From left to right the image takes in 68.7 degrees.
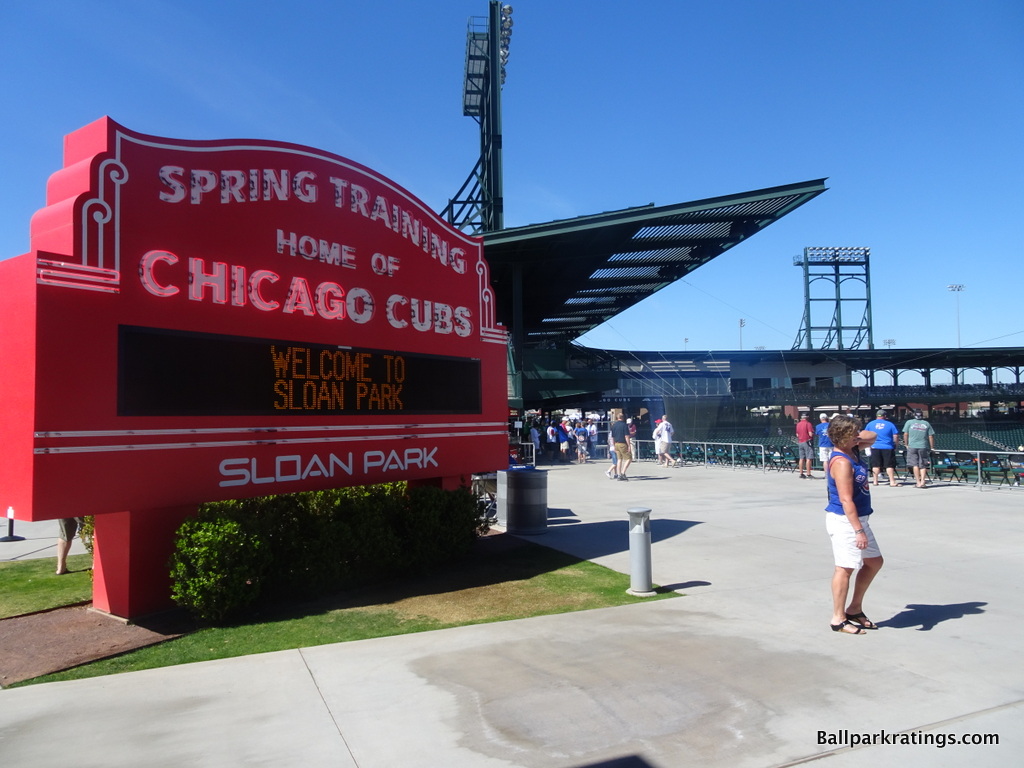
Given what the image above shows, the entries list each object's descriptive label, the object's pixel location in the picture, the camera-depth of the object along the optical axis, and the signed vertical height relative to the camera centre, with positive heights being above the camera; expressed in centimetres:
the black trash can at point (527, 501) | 1185 -147
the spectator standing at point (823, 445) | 1677 -94
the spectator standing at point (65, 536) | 931 -151
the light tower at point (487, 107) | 3142 +1379
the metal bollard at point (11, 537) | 1236 -202
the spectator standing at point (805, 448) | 1872 -110
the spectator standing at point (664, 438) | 2333 -100
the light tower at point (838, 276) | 7806 +1349
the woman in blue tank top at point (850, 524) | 604 -99
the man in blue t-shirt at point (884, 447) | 1575 -96
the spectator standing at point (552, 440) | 2989 -129
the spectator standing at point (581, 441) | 2661 -120
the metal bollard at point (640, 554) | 779 -155
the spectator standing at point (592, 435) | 2823 -107
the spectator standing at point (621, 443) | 1877 -91
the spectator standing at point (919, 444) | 1593 -90
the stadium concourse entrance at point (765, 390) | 3180 +90
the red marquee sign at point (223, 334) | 644 +82
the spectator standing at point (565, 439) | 2857 -125
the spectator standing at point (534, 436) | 2614 -98
